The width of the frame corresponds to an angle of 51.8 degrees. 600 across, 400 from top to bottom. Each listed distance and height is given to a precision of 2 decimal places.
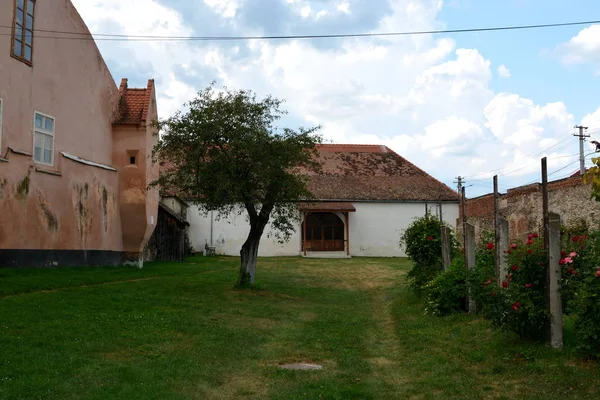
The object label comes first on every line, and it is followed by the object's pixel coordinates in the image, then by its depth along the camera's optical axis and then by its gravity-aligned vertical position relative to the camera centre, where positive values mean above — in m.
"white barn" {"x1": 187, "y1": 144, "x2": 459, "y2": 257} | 40.06 +2.46
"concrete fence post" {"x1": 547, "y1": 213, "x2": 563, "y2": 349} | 8.09 -0.42
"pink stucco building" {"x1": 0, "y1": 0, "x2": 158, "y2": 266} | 16.64 +3.43
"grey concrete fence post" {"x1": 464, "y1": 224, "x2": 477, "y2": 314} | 12.23 +0.08
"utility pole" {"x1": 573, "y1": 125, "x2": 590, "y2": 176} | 50.50 +9.51
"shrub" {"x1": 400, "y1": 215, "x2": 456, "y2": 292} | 16.23 +0.18
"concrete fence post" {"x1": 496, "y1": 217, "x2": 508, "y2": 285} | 10.15 +0.12
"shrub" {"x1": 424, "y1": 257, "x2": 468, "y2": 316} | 12.54 -0.79
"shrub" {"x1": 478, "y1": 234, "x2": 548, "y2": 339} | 8.32 -0.56
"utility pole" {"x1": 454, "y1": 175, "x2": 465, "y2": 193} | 57.84 +6.92
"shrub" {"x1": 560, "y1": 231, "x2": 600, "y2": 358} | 7.05 -0.47
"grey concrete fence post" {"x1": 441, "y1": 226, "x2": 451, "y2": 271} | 14.84 +0.18
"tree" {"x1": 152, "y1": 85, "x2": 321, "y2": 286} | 16.42 +2.75
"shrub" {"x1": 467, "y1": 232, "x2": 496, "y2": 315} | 9.62 -0.35
